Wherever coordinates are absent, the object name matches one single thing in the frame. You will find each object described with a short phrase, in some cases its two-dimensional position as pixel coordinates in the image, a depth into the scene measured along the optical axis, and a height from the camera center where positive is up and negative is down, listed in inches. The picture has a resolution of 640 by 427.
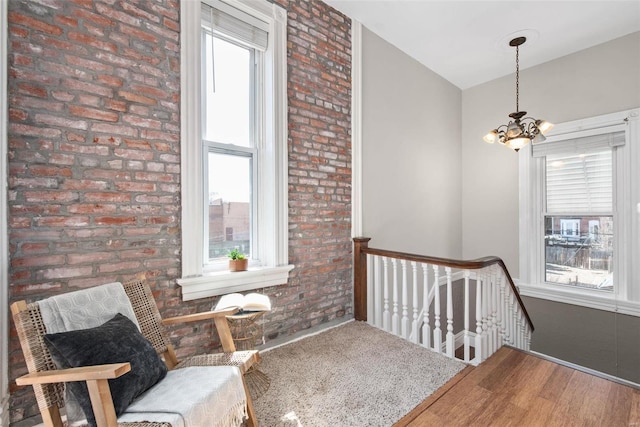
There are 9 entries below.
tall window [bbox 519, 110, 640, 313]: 129.2 -1.2
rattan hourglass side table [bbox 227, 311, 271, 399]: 75.5 -32.6
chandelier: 111.8 +29.8
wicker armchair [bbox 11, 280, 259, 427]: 42.1 -24.2
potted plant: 89.4 -14.2
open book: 76.3 -22.8
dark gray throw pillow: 47.3 -23.3
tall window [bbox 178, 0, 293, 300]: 80.7 +21.2
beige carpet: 66.0 -43.3
